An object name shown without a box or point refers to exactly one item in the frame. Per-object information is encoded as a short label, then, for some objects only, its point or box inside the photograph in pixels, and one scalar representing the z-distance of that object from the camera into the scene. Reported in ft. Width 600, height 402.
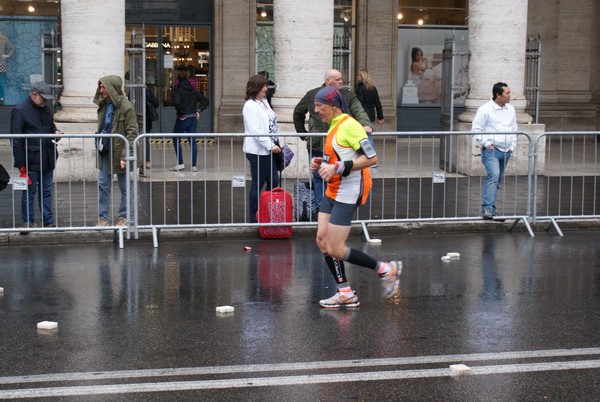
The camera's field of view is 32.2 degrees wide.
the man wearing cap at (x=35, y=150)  39.52
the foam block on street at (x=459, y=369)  21.80
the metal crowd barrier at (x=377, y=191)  41.52
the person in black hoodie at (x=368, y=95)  64.85
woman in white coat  40.42
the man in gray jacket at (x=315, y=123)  37.32
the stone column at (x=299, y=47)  56.18
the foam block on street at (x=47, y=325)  25.53
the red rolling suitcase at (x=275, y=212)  39.75
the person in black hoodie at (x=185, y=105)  60.75
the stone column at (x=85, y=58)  53.72
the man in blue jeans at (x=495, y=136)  42.80
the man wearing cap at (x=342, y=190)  27.45
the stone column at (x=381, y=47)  80.59
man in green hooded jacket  39.47
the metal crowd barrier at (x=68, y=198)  38.70
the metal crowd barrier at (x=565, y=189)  43.01
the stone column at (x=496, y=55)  58.59
